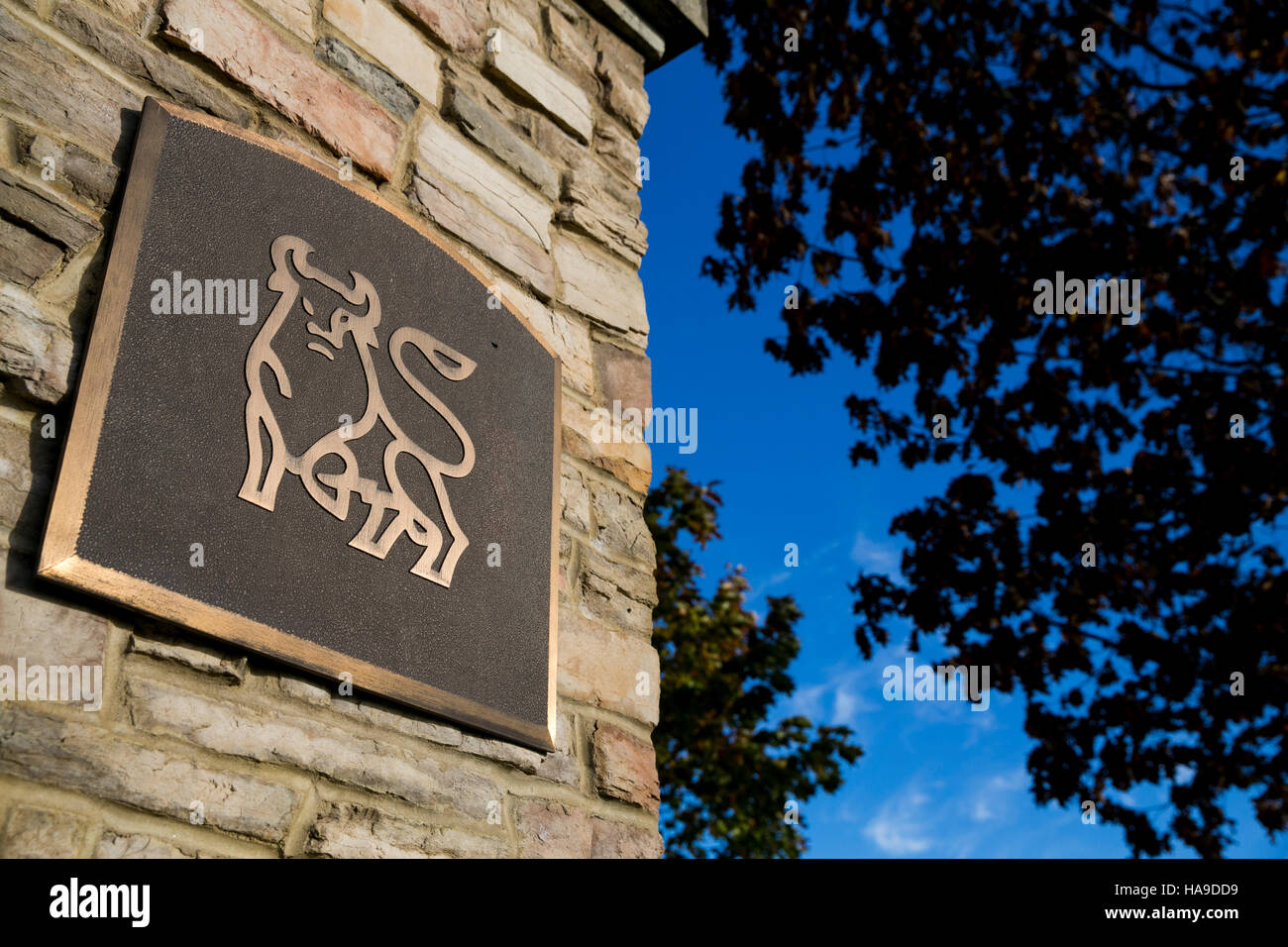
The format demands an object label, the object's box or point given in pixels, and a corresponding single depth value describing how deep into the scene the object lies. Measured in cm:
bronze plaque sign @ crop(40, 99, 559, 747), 154
